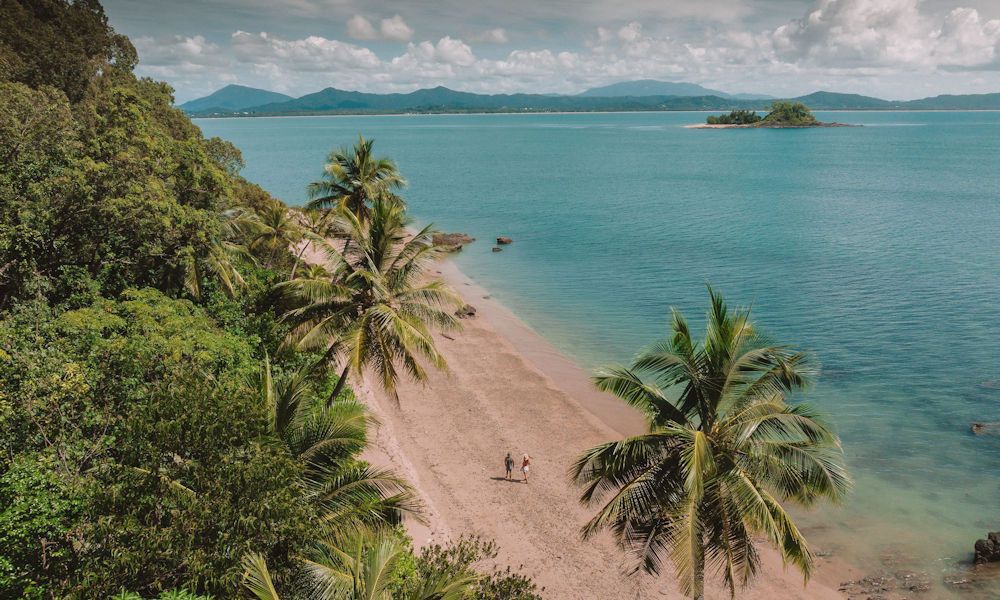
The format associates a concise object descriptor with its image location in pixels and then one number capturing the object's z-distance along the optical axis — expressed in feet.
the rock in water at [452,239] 224.78
